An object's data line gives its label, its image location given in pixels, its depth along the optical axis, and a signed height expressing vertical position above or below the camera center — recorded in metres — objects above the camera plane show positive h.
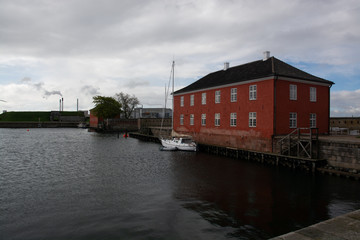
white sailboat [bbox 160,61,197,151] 35.33 -2.86
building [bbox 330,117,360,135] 42.25 +0.68
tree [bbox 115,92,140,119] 103.40 +8.33
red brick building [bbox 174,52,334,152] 26.72 +2.45
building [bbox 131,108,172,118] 116.96 +5.23
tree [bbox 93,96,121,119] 91.06 +5.70
